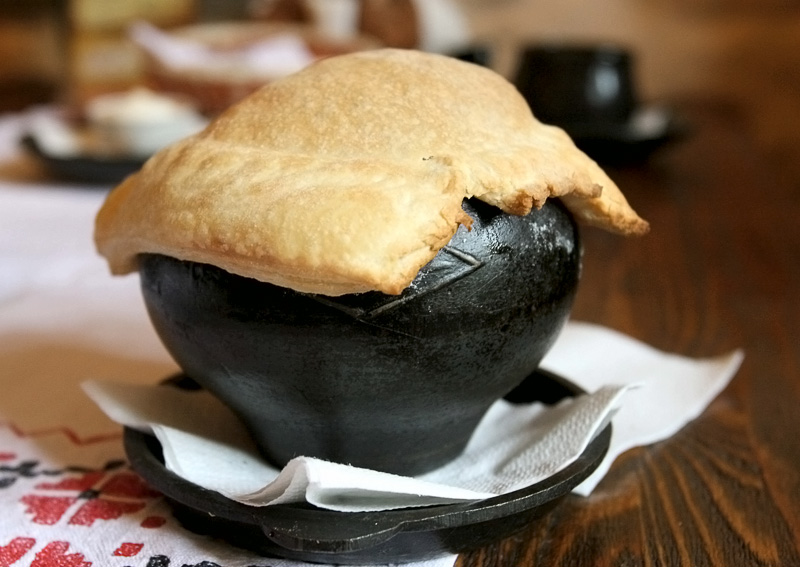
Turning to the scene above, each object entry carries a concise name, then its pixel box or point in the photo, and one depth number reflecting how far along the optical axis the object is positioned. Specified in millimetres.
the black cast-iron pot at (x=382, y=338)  539
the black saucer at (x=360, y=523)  521
